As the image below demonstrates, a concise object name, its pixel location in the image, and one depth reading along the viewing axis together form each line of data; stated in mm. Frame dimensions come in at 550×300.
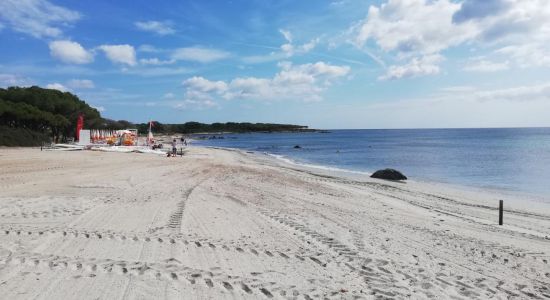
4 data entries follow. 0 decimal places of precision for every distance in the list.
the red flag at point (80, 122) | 41656
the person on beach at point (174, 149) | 34297
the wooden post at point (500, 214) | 11234
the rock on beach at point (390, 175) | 23812
